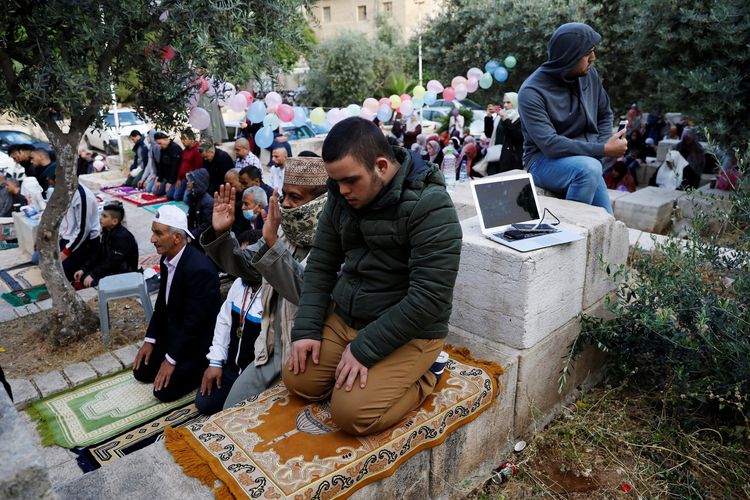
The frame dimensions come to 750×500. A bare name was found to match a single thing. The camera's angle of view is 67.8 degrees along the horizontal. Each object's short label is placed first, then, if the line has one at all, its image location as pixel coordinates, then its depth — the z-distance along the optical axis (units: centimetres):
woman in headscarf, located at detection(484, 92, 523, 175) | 801
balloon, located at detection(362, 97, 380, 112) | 1200
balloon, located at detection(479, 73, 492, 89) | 1260
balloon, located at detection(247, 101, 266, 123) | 1049
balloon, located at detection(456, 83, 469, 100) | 1237
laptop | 331
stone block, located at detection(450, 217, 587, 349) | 315
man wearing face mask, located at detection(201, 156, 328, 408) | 306
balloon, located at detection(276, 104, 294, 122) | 1084
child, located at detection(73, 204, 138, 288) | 682
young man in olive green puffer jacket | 236
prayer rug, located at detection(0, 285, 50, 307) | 682
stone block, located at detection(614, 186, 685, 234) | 761
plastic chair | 533
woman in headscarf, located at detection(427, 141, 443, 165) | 1121
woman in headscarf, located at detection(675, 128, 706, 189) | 962
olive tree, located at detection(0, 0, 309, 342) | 458
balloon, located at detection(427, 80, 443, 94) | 1336
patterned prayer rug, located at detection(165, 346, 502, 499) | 223
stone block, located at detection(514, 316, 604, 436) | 331
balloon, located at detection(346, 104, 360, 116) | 1153
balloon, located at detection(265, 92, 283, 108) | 1092
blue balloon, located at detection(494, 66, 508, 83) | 1277
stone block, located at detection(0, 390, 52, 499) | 154
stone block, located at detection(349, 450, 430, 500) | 242
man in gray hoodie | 397
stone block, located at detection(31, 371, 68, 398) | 464
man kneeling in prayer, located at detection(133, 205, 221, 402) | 419
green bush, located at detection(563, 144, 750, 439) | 300
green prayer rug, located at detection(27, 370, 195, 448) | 405
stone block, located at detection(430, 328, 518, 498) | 280
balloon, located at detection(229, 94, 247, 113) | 1010
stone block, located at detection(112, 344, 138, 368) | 508
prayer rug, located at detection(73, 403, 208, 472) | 377
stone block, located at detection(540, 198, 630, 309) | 358
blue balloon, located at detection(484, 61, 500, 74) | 1295
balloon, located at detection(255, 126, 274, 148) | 1109
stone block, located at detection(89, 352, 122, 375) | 495
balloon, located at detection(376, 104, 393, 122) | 1233
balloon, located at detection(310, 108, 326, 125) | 1188
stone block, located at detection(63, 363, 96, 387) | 478
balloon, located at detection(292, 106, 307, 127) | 1142
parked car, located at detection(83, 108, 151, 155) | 1947
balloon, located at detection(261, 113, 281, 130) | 1089
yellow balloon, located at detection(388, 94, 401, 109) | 1285
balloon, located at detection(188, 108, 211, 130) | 673
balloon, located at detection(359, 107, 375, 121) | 1174
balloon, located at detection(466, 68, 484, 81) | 1240
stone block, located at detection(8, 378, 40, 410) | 447
